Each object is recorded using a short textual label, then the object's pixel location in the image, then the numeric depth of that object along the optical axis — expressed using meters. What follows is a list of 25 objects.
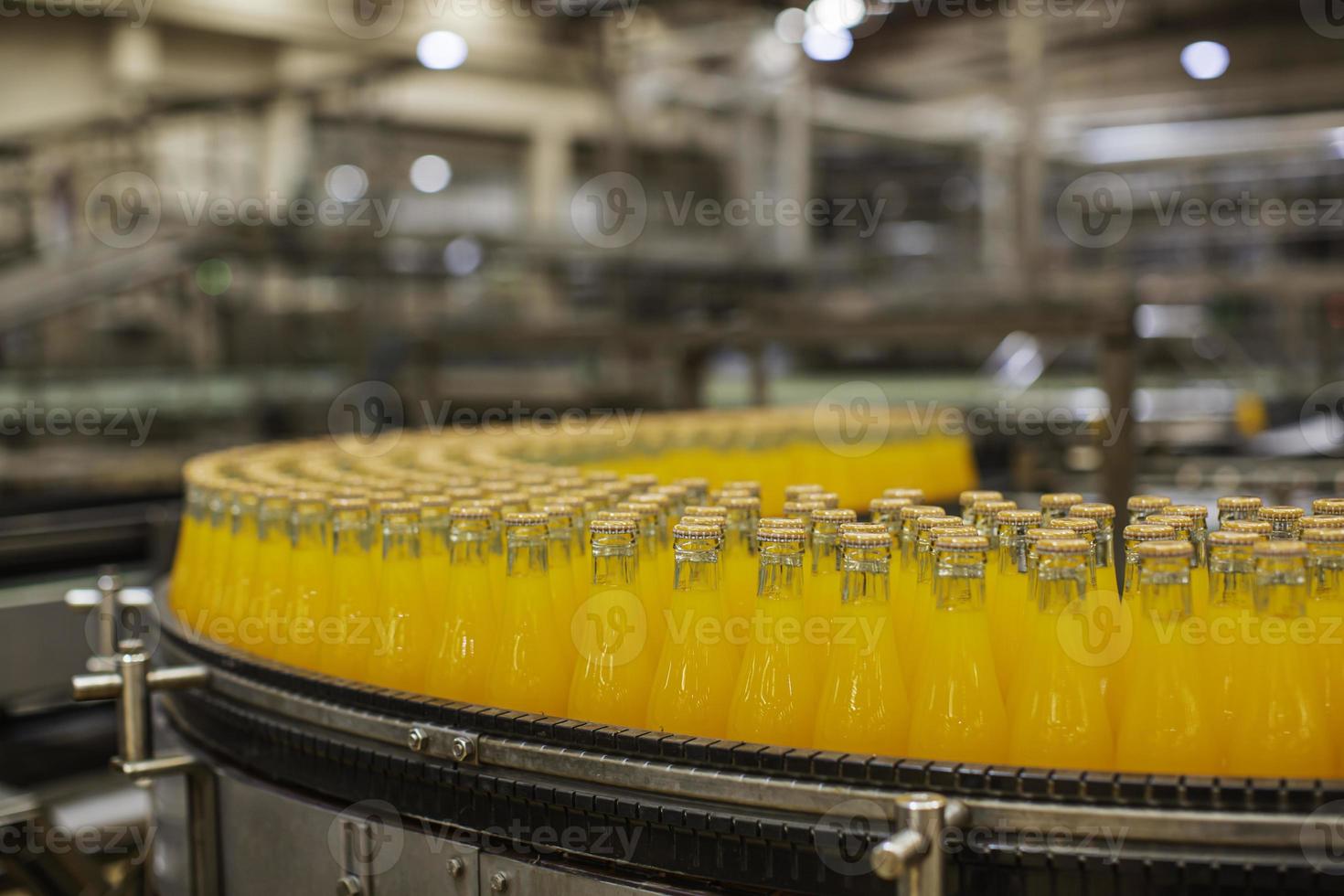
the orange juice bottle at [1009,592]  1.11
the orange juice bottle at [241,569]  1.59
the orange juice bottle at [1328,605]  0.99
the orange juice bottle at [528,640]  1.23
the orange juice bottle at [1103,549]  1.09
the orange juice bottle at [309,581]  1.47
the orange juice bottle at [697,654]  1.13
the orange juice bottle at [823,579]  1.10
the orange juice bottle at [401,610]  1.36
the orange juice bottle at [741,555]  1.24
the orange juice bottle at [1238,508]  1.18
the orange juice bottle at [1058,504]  1.24
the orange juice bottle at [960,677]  1.02
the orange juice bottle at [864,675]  1.05
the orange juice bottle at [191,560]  1.82
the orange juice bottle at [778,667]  1.08
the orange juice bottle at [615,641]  1.17
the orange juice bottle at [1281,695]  0.96
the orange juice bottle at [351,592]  1.41
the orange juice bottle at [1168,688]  0.97
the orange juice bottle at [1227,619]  0.98
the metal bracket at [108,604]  1.86
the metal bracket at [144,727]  1.48
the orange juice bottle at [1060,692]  0.99
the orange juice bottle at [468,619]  1.27
